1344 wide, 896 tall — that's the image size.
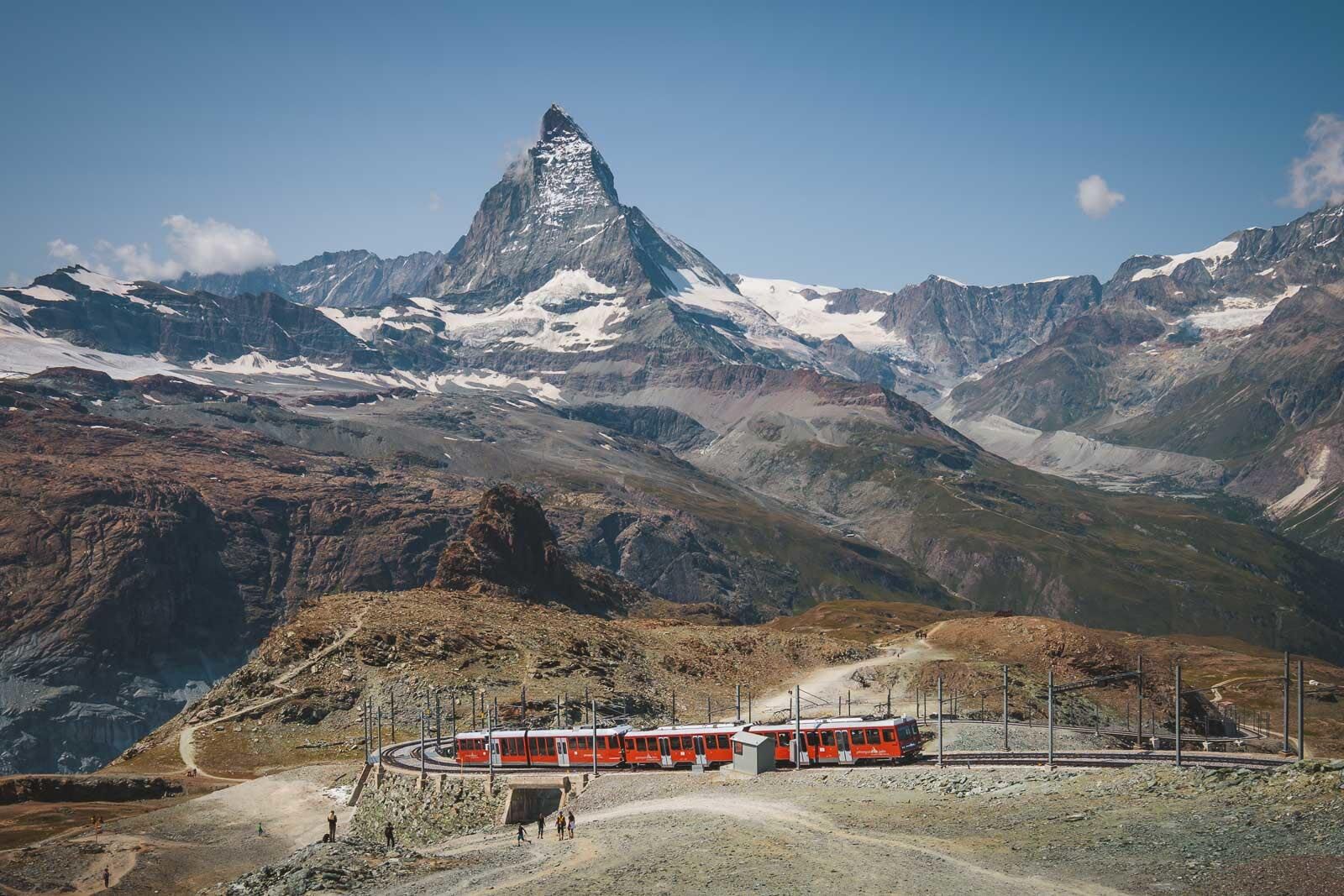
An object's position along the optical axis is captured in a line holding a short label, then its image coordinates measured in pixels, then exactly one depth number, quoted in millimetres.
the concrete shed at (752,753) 73562
